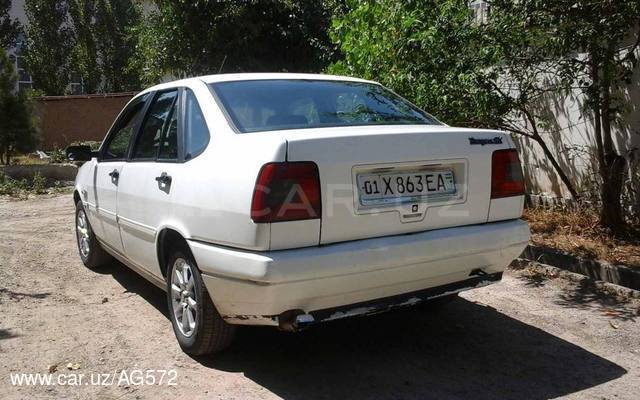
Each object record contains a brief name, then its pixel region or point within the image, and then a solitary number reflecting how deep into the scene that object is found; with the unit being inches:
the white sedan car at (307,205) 119.3
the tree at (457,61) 213.6
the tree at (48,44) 918.4
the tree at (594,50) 194.5
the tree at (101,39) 932.6
